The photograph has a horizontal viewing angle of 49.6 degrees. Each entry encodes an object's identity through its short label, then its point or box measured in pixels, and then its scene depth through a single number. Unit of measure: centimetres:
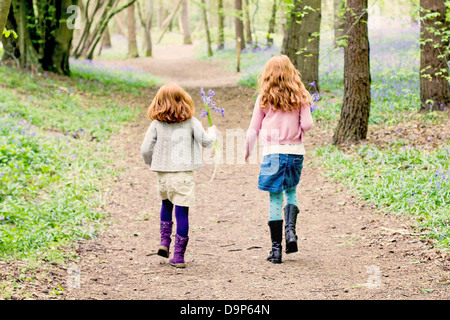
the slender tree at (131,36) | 3123
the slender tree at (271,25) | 2572
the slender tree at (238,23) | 2767
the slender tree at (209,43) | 3090
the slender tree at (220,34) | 2972
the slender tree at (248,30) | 3119
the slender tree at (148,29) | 3416
